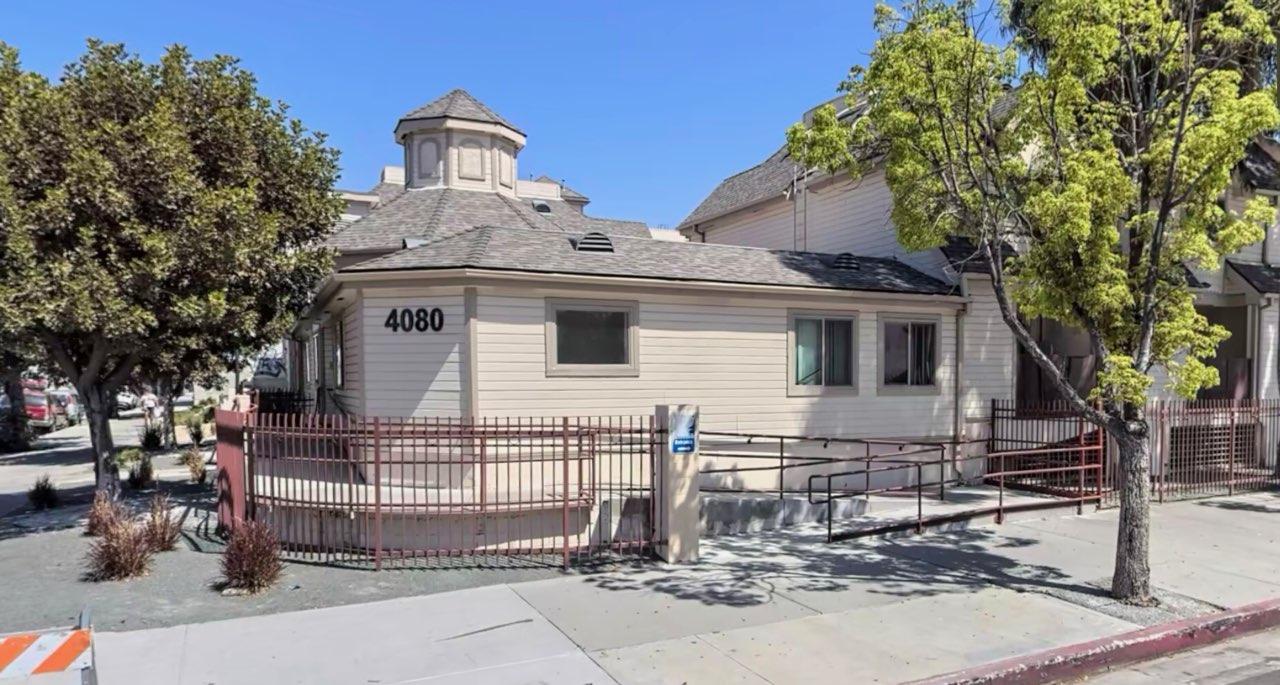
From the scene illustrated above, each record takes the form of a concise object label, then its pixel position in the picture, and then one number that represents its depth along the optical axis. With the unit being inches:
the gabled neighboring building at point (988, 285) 539.5
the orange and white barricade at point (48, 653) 121.8
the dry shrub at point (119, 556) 294.7
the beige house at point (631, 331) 402.9
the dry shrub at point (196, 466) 534.0
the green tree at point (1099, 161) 269.1
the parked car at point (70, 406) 1207.6
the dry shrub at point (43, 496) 453.4
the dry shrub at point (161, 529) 327.9
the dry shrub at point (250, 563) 279.4
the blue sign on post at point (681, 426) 317.4
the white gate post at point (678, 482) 318.0
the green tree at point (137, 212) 322.3
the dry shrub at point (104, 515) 326.6
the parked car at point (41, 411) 1068.5
